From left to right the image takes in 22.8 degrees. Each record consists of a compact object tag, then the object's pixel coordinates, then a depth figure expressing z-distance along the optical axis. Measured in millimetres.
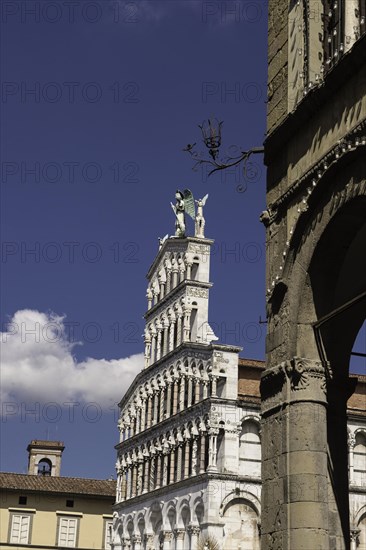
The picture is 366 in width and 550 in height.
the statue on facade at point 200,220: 43531
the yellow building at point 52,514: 55938
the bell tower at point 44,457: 66306
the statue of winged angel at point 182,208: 44688
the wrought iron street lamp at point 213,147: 11797
